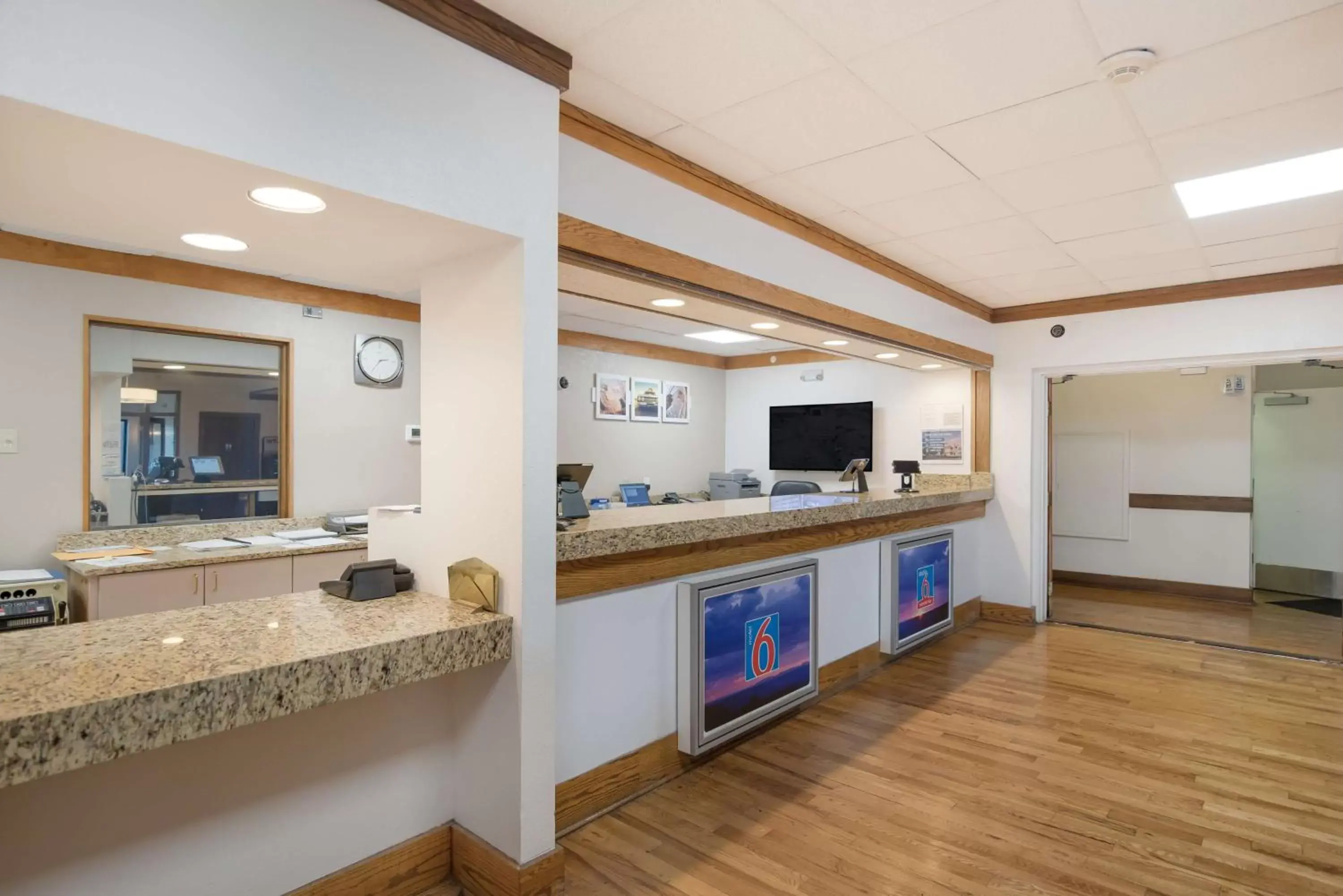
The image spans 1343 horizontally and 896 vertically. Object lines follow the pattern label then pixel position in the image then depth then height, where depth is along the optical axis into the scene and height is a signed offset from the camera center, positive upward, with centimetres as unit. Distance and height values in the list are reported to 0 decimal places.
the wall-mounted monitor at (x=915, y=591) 445 -96
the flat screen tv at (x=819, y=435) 700 +14
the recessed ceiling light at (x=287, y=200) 171 +63
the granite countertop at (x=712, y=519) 248 -32
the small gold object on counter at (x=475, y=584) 211 -42
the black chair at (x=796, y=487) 678 -38
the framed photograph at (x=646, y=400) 712 +51
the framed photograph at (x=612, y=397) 677 +51
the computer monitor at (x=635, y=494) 688 -45
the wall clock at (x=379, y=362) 494 +63
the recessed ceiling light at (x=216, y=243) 204 +61
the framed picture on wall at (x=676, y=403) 749 +51
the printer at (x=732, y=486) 739 -40
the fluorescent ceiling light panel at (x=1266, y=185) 299 +122
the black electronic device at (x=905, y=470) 550 -17
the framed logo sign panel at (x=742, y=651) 293 -93
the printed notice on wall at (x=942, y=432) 619 +16
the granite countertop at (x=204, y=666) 132 -49
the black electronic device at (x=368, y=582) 221 -44
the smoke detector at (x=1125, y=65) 215 +122
